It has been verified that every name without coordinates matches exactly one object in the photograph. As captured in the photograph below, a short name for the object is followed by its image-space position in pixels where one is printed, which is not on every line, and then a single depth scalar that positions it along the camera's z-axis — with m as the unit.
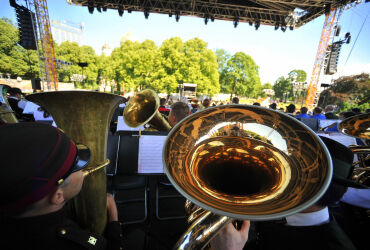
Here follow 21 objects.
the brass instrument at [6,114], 2.28
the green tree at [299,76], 47.08
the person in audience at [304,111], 6.44
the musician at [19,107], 5.34
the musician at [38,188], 0.73
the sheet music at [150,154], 2.11
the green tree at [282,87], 43.75
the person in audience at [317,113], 5.95
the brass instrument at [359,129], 1.86
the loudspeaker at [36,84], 13.21
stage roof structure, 10.13
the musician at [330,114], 6.10
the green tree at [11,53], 23.10
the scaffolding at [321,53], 12.25
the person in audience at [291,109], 6.95
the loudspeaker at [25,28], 9.07
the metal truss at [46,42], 11.44
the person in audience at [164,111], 5.79
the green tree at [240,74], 27.27
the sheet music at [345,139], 2.94
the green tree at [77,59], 31.23
